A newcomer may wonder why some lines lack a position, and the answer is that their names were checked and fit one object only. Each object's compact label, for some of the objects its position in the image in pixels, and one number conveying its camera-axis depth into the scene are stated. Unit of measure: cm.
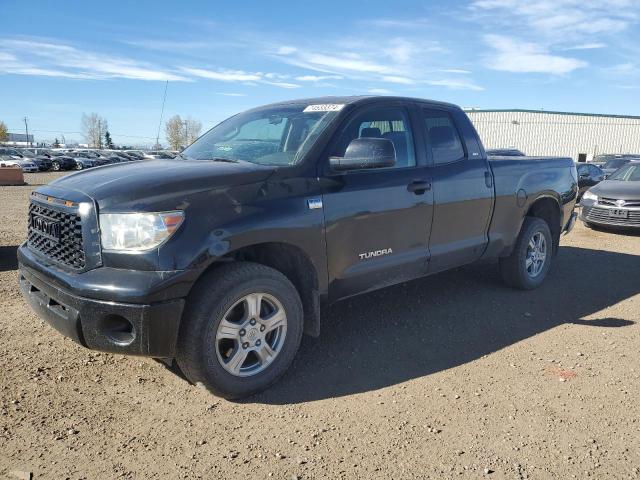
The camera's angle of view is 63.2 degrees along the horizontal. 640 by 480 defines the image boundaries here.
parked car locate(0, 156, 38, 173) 3656
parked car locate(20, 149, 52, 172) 3828
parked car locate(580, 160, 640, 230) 984
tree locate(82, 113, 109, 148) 12381
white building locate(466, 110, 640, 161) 4766
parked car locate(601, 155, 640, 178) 1940
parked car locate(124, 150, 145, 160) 5297
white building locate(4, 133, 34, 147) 13650
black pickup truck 291
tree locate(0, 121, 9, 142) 10781
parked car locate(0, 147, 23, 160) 4111
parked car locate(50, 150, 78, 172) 4091
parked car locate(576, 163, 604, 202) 1614
